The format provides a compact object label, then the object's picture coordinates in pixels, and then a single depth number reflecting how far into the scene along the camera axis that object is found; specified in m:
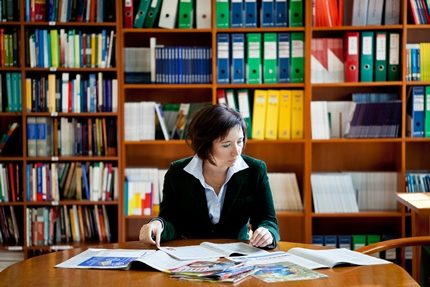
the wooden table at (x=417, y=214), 3.24
